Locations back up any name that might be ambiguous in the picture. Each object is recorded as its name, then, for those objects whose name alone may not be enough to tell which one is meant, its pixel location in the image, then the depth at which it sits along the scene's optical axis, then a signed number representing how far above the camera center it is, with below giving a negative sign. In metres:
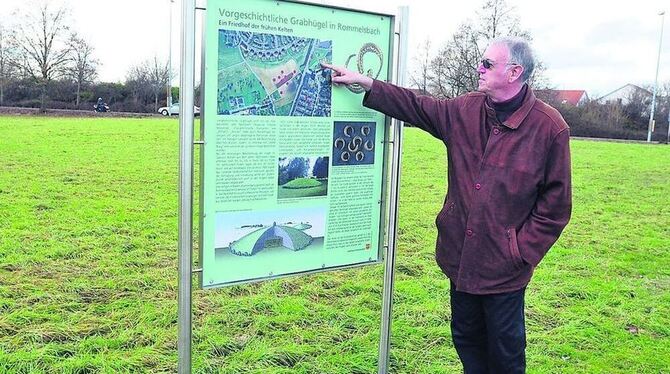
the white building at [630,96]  45.00 +2.72
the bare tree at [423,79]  32.12 +2.36
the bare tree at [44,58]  33.34 +2.85
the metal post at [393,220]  3.25 -0.51
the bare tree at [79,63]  34.31 +2.69
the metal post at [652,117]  39.08 +1.06
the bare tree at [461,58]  28.75 +3.41
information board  2.63 -0.10
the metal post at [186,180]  2.48 -0.26
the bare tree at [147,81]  36.50 +1.98
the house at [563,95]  33.59 +2.20
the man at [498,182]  2.79 -0.24
